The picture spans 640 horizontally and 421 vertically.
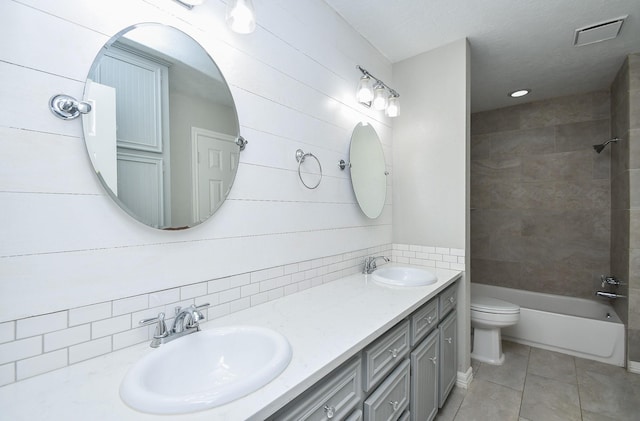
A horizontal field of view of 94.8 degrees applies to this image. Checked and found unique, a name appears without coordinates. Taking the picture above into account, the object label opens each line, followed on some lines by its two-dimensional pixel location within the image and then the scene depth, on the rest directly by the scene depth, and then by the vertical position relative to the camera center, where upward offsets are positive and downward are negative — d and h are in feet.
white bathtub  7.97 -3.52
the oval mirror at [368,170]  6.61 +0.94
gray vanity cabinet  2.92 -2.22
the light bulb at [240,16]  3.61 +2.40
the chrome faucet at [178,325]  3.13 -1.28
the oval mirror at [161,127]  2.91 +0.94
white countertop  2.10 -1.44
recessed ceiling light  9.77 +3.92
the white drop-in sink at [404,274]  5.87 -1.45
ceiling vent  6.18 +3.90
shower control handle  8.58 -2.18
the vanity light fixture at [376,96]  6.28 +2.58
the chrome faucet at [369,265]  6.57 -1.26
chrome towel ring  5.12 +0.92
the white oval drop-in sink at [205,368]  2.11 -1.44
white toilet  7.92 -3.18
